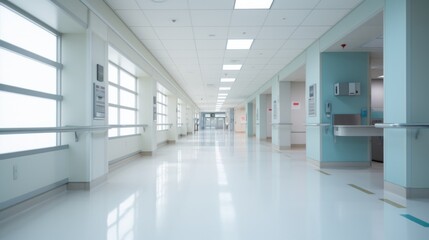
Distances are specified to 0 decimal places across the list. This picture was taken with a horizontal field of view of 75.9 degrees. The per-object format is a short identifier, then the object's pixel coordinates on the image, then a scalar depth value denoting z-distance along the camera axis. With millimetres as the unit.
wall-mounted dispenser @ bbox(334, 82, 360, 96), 6996
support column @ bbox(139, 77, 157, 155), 9320
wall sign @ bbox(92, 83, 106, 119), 4879
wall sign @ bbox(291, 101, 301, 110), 12773
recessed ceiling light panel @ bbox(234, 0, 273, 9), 5078
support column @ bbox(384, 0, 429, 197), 4051
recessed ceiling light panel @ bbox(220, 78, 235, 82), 13520
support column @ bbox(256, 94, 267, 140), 17344
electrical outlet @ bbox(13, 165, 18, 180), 3359
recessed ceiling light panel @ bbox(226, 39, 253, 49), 7332
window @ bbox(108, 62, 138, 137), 7082
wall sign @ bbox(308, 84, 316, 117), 7516
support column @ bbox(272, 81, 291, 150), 11609
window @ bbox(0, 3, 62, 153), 3408
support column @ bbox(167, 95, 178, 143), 15656
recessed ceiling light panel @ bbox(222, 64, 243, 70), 10456
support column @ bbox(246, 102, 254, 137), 23969
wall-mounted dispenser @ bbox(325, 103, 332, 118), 7016
